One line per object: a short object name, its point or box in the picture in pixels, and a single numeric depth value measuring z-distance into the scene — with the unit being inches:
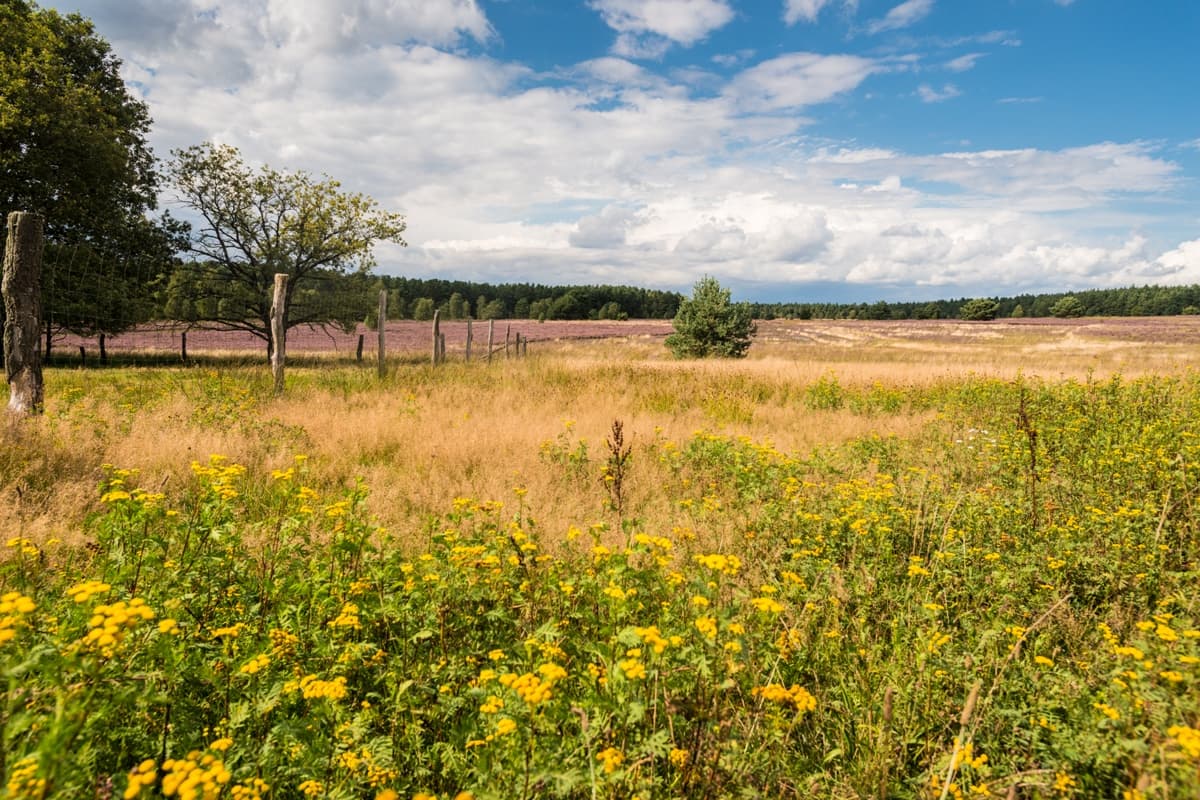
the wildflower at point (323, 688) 77.8
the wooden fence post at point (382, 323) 513.3
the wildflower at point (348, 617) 95.6
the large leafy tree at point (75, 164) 664.4
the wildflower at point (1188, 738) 60.8
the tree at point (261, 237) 852.0
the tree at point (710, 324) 1047.6
